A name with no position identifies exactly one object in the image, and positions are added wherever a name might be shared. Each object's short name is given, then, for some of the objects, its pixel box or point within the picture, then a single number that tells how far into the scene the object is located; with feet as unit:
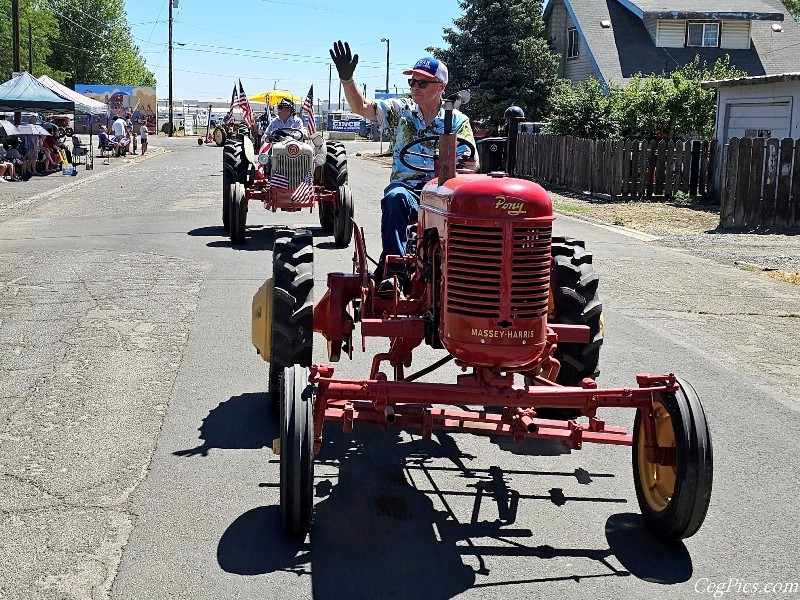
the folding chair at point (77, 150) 116.78
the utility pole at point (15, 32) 129.51
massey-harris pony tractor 15.11
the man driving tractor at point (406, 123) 21.07
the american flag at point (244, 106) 74.18
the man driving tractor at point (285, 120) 56.85
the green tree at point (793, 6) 243.60
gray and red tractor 50.19
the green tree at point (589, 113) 96.68
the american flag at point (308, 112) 64.08
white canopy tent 111.86
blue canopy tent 100.94
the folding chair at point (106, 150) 146.69
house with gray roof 128.77
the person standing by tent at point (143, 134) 159.94
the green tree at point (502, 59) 140.67
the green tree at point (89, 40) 293.23
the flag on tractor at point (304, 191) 52.65
